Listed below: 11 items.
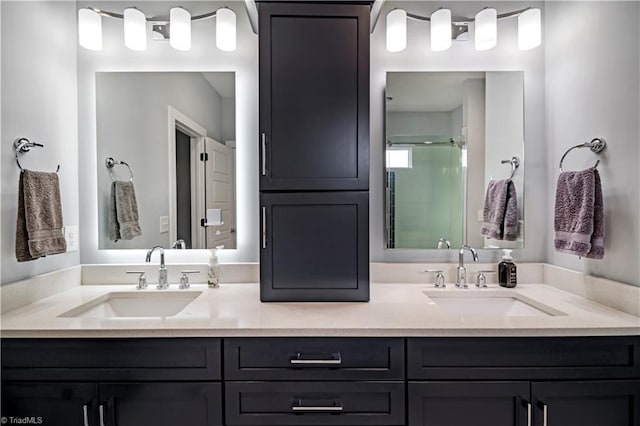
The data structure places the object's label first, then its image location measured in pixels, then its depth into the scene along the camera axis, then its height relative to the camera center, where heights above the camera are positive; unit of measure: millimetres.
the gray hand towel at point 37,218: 1450 -48
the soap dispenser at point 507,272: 1807 -339
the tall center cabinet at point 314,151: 1528 +228
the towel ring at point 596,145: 1509 +244
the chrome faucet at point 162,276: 1798 -348
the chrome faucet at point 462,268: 1816 -321
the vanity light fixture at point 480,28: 1820 +885
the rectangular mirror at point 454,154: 1892 +259
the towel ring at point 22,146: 1497 +251
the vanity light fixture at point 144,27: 1819 +897
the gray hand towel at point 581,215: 1455 -50
